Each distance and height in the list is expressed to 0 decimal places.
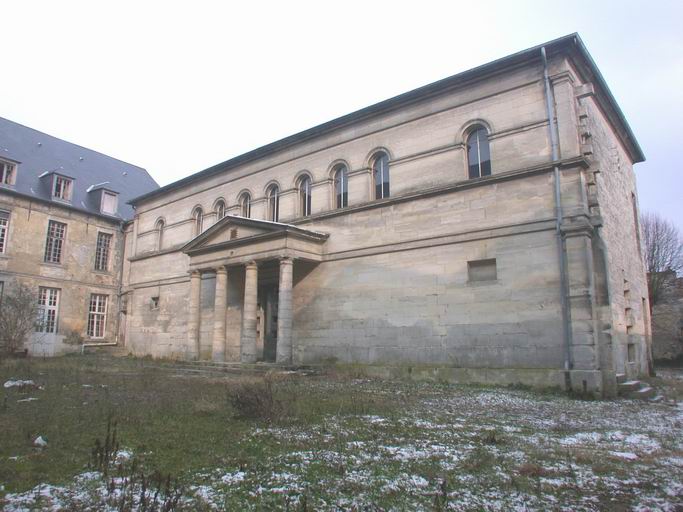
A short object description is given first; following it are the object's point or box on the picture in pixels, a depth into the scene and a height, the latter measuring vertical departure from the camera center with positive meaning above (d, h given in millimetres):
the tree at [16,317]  21828 +691
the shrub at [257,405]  6949 -1105
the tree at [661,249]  34141 +6229
